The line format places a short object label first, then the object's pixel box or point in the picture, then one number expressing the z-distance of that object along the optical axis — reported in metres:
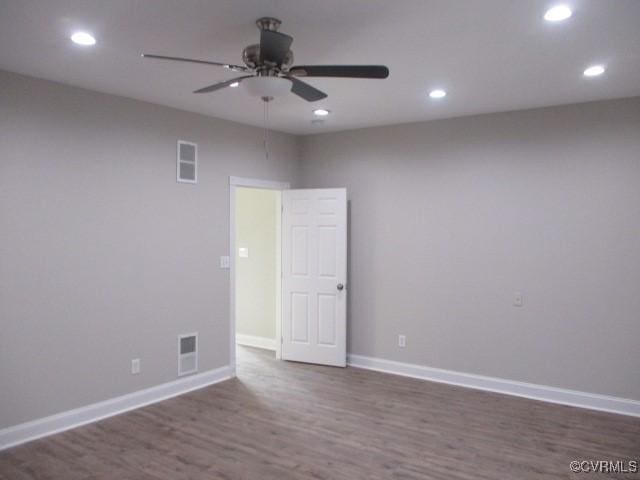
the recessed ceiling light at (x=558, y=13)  2.36
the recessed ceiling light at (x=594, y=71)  3.23
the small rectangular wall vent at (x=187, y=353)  4.48
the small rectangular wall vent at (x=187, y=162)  4.45
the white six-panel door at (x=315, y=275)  5.31
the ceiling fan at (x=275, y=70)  2.30
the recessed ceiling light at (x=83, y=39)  2.69
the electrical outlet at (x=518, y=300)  4.45
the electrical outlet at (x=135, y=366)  4.08
